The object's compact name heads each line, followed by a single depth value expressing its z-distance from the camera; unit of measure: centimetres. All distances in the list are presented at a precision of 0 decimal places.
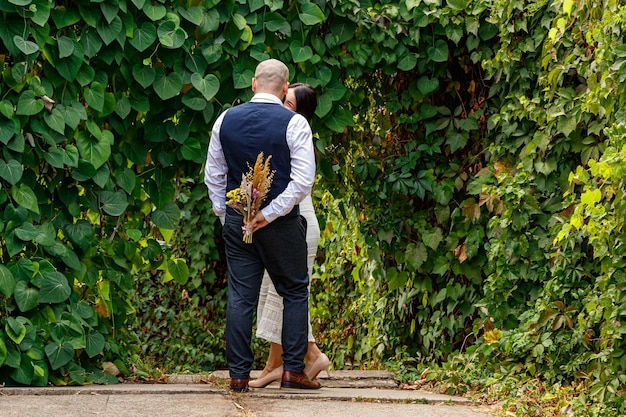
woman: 928
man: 831
